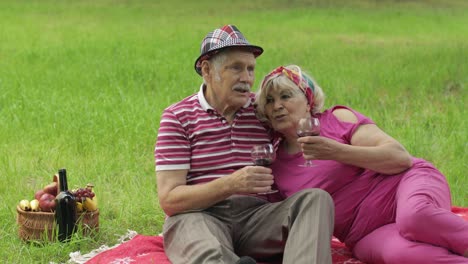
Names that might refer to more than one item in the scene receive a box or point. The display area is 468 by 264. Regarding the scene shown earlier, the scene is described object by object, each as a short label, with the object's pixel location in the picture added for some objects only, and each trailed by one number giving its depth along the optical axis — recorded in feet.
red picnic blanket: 17.04
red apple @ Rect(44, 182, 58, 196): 19.70
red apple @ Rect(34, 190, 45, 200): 19.65
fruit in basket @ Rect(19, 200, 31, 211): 19.38
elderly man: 15.48
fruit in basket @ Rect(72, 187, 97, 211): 19.51
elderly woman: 15.62
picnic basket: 19.07
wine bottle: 18.86
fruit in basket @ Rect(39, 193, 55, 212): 19.25
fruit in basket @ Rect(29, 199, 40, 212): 19.31
